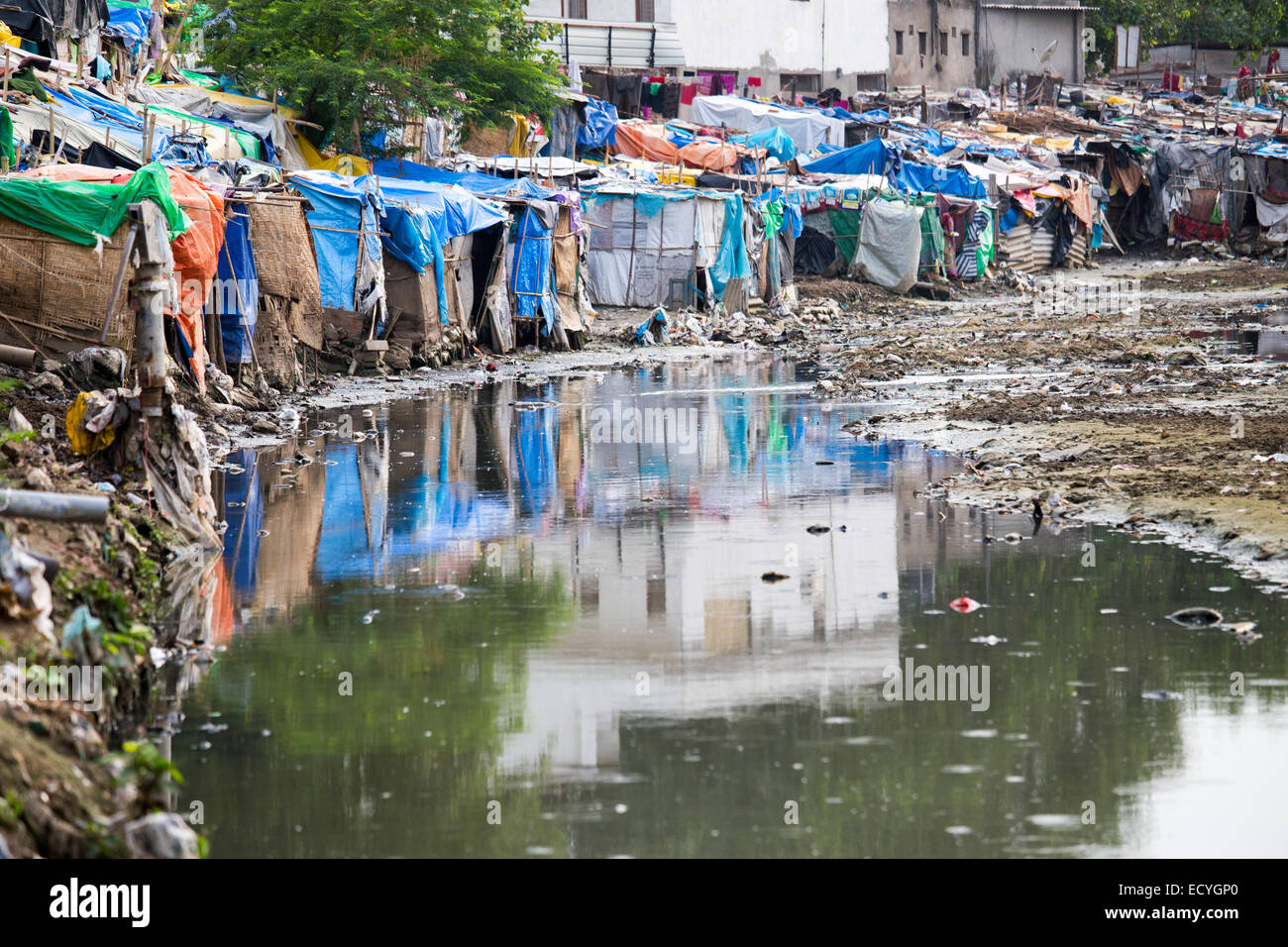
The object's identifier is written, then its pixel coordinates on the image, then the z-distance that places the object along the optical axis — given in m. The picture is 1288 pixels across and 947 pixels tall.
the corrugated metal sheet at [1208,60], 54.03
